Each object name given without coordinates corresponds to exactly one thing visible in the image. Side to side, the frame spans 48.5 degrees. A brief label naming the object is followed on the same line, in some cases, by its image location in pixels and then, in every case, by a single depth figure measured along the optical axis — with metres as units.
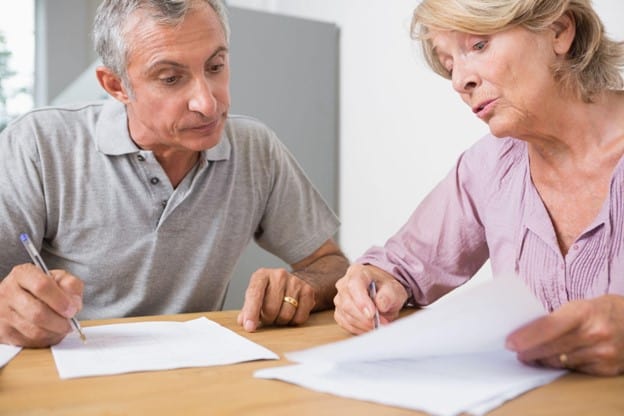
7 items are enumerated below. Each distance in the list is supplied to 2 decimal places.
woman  1.04
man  1.37
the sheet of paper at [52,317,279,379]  0.82
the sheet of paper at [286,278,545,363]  0.66
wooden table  0.65
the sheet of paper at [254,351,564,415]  0.65
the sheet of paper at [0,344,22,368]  0.85
